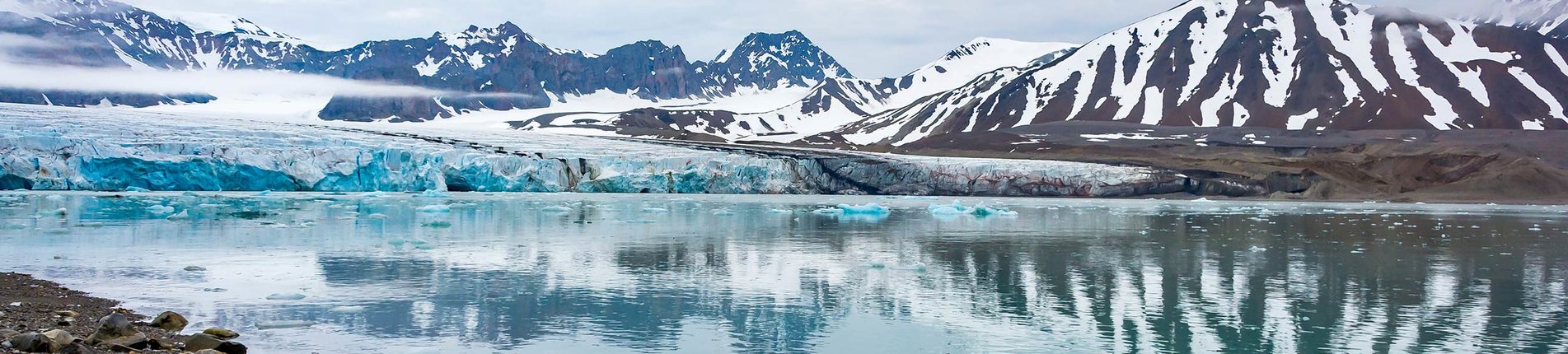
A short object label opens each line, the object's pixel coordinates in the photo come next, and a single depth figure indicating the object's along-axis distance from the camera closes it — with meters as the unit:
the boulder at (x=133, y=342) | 8.19
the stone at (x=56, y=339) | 7.57
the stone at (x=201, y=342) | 8.52
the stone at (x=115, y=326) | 8.53
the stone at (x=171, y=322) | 9.49
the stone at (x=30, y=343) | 7.52
